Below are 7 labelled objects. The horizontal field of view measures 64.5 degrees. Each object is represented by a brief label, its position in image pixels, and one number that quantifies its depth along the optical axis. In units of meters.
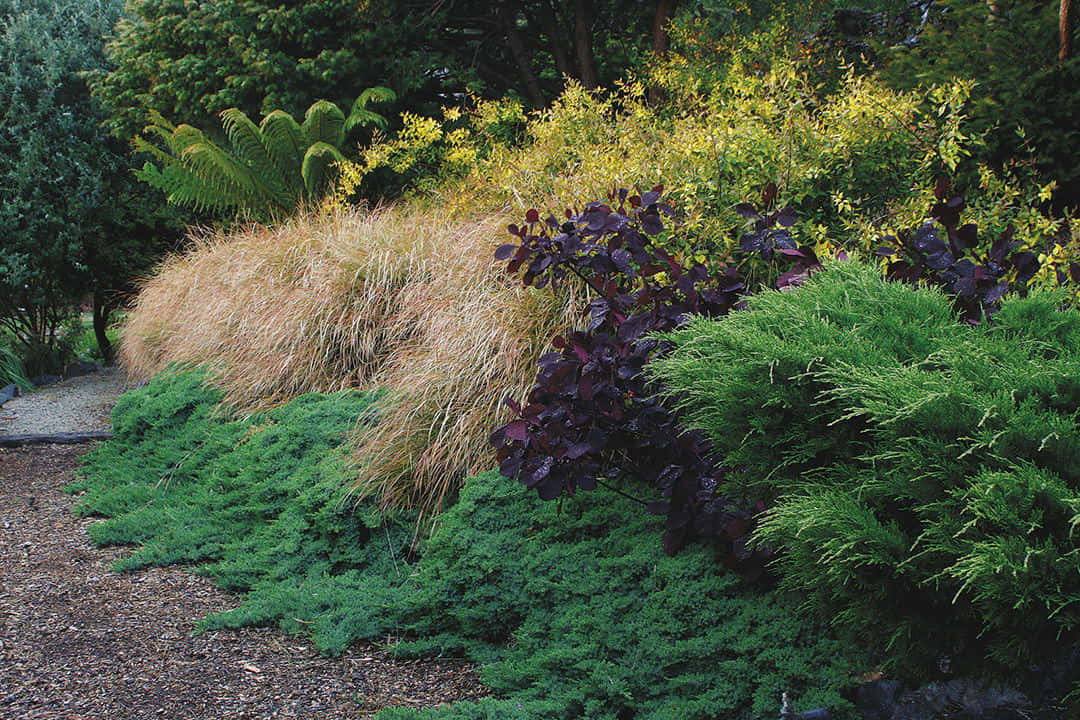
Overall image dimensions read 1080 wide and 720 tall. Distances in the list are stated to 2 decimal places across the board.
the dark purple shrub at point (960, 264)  2.74
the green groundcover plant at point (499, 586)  2.62
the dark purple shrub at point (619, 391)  3.02
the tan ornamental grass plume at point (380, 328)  4.09
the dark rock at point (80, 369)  10.61
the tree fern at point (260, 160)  8.61
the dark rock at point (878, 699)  2.32
